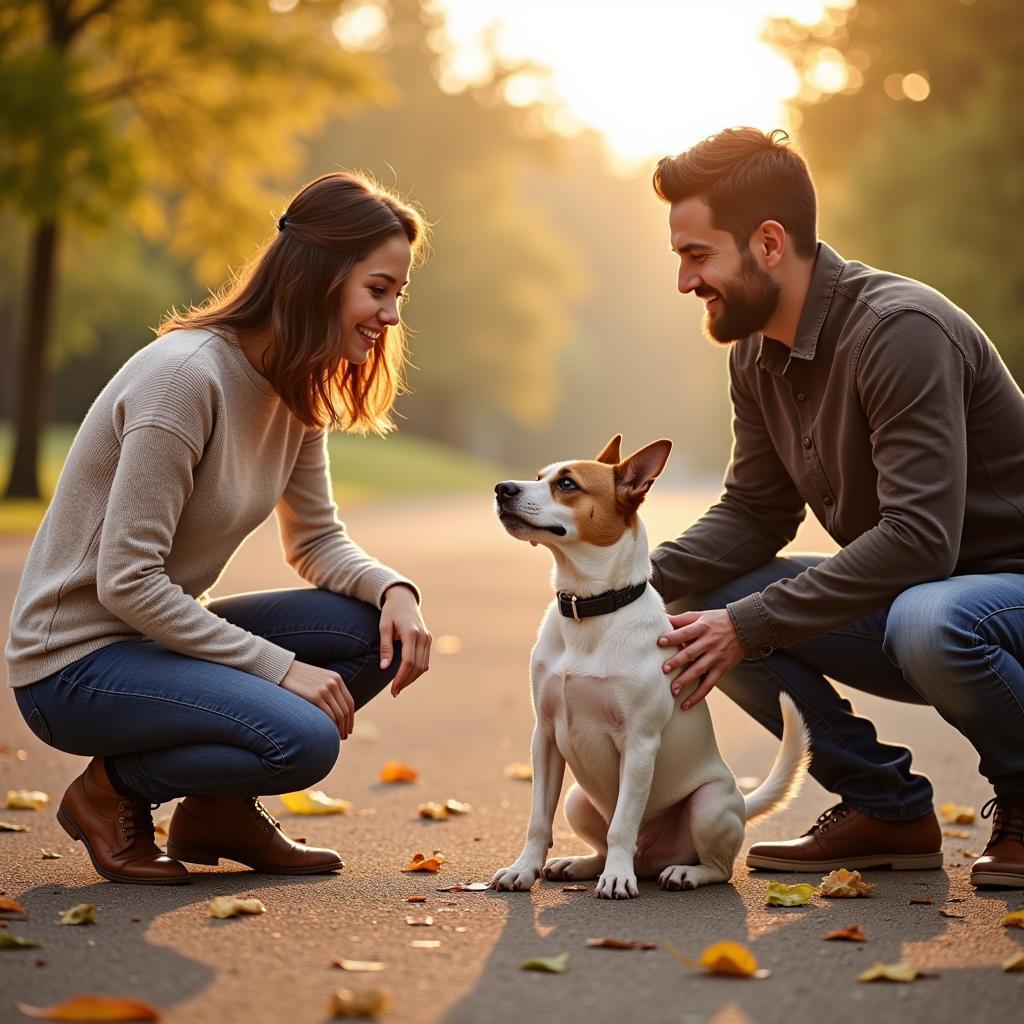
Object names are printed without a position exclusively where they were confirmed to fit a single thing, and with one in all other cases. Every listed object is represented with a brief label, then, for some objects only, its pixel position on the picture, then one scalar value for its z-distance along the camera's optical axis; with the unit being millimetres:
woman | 3494
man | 3600
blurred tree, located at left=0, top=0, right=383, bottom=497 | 16156
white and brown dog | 3607
